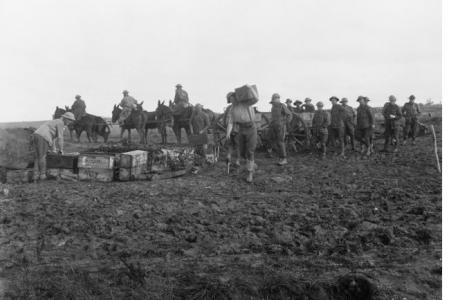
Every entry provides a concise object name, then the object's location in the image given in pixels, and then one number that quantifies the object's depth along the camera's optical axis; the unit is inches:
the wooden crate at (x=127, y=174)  346.0
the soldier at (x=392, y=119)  475.8
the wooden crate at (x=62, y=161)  351.6
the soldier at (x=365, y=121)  471.2
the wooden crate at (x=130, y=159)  344.5
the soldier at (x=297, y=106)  587.2
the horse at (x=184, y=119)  623.2
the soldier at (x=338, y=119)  478.3
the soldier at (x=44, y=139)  343.3
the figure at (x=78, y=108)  729.0
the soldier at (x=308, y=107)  593.3
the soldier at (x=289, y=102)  603.5
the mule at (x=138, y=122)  665.0
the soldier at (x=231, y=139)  346.3
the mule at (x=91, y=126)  727.1
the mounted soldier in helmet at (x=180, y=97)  640.4
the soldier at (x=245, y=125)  334.3
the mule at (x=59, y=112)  742.6
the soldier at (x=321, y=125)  487.2
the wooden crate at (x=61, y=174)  349.7
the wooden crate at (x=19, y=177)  349.4
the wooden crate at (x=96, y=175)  345.7
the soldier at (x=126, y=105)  684.7
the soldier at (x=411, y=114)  529.7
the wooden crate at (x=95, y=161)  345.1
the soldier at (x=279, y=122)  419.2
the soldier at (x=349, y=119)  479.5
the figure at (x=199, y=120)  522.0
